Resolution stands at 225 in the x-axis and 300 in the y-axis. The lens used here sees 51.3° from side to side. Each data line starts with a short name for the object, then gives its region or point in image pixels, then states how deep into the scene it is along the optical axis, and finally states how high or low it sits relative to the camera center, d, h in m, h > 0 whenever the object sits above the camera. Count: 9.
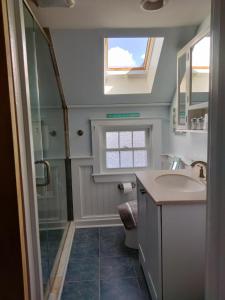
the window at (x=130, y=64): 2.31 +0.70
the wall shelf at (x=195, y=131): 1.77 -0.03
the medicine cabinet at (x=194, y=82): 1.72 +0.37
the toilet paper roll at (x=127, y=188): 2.81 -0.70
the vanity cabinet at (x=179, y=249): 1.35 -0.71
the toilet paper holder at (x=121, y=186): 2.86 -0.68
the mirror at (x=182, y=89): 2.05 +0.36
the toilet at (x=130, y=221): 2.29 -0.89
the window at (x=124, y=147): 2.82 -0.21
